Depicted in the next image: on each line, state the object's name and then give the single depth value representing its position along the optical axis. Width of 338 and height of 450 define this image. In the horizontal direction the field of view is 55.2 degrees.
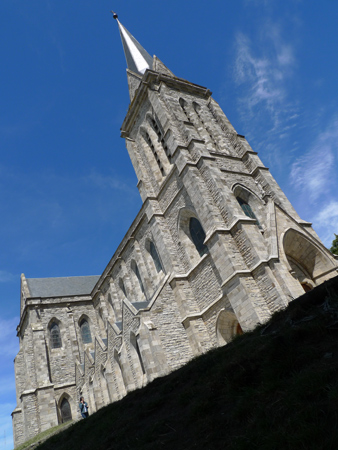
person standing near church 16.67
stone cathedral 14.39
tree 27.09
